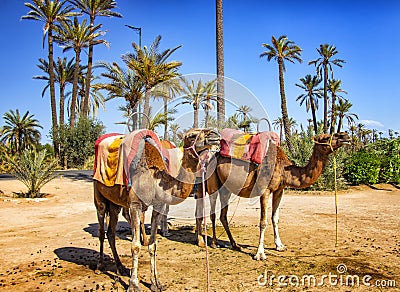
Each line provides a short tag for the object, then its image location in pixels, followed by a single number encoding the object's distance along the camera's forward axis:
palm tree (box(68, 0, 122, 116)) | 31.66
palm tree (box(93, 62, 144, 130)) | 21.72
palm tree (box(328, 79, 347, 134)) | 48.72
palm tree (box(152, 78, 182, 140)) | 16.38
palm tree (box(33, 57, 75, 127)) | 38.22
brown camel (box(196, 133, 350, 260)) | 7.01
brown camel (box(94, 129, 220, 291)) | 5.12
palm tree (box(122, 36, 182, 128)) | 19.52
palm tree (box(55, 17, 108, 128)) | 32.19
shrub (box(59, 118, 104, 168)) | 32.31
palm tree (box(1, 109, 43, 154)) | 41.47
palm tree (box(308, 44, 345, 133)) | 41.12
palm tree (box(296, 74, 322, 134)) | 47.31
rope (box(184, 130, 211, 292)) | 5.00
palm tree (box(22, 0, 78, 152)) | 31.27
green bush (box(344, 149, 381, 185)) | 19.53
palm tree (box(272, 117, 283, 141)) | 74.12
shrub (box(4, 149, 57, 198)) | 15.25
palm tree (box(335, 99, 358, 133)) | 53.66
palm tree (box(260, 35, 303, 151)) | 30.72
